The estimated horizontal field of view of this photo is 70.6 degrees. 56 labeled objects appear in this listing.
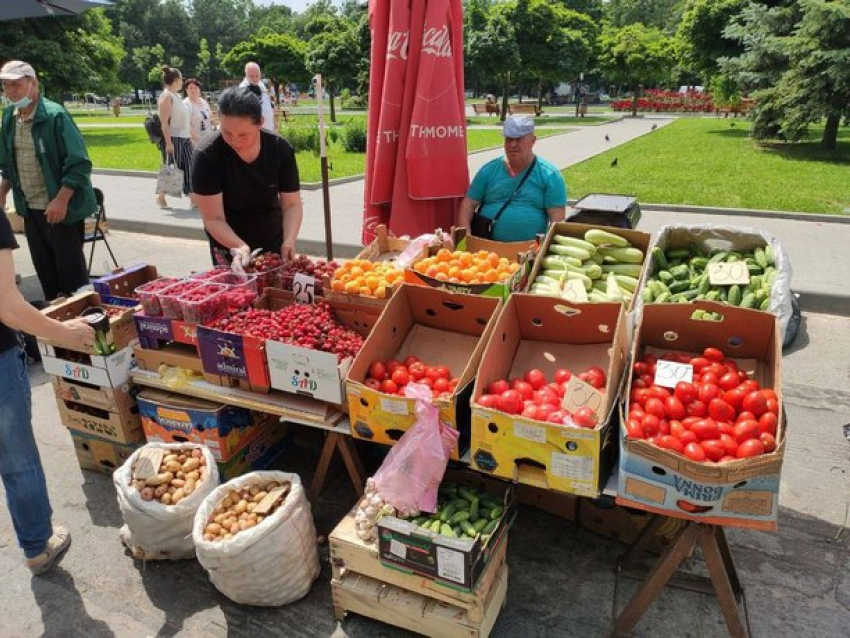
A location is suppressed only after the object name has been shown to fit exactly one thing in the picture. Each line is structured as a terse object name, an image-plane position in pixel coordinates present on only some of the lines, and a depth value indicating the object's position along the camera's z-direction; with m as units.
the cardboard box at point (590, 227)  3.94
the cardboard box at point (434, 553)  2.35
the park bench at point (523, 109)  27.86
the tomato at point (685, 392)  2.56
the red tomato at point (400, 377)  2.93
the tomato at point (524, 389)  2.75
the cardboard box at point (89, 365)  3.45
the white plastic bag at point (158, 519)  2.92
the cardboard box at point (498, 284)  3.22
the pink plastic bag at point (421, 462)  2.59
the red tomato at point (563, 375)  2.88
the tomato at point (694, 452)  2.25
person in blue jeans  2.50
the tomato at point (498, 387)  2.73
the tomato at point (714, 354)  2.84
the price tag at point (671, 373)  2.63
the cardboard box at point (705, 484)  2.12
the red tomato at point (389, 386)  2.87
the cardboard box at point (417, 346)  2.71
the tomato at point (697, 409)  2.52
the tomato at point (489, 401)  2.55
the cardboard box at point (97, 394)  3.52
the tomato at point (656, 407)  2.49
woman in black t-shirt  3.64
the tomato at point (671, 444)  2.30
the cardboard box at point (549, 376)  2.37
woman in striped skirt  9.55
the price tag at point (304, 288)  3.55
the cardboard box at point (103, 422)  3.58
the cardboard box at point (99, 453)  3.74
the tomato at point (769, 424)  2.33
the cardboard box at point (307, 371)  2.90
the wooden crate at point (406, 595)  2.47
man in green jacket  4.80
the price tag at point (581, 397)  2.56
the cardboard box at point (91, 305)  3.49
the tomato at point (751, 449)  2.21
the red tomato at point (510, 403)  2.57
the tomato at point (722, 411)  2.47
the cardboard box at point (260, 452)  3.45
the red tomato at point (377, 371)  2.99
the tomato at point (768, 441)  2.25
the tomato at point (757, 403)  2.43
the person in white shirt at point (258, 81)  9.86
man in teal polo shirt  4.42
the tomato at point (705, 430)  2.36
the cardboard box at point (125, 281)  3.94
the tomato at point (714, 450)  2.26
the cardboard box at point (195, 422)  3.33
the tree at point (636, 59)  32.06
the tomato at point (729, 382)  2.61
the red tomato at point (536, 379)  2.88
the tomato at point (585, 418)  2.40
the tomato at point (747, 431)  2.32
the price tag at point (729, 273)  3.54
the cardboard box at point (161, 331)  3.33
